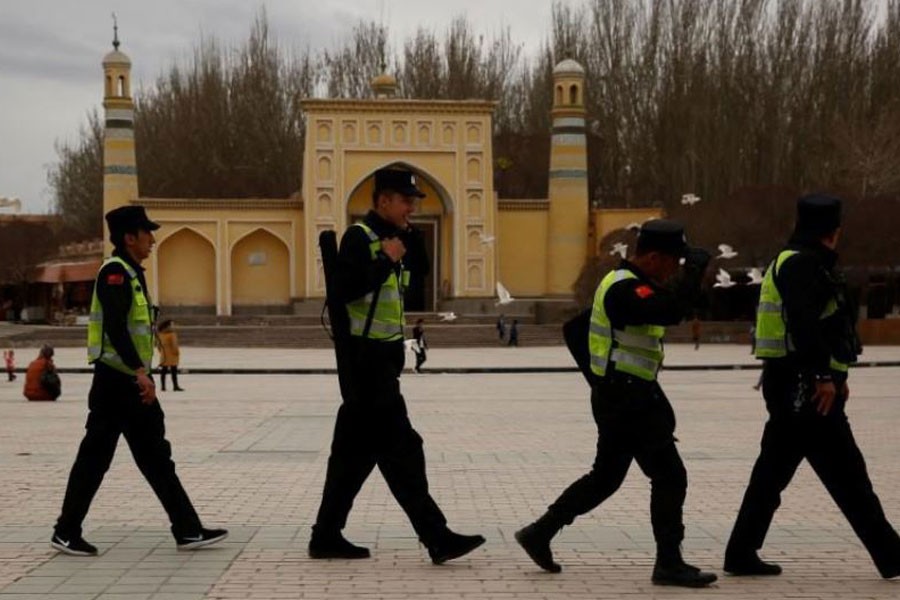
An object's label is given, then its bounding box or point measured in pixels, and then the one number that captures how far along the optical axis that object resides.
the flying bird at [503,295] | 43.41
